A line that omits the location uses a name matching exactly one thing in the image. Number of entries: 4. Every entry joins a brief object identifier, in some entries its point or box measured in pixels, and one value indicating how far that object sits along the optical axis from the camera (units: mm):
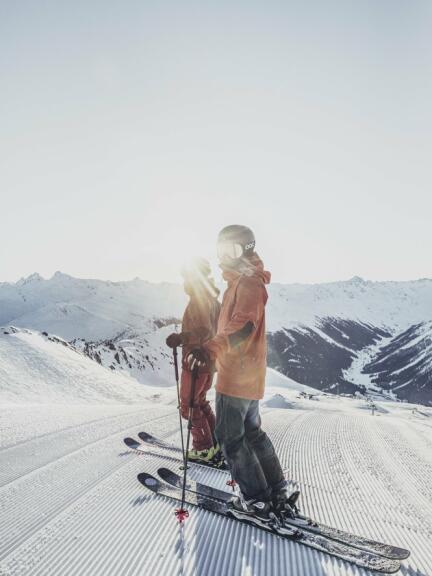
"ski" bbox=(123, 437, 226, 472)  4369
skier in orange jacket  3006
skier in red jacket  4992
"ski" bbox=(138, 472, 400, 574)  2444
